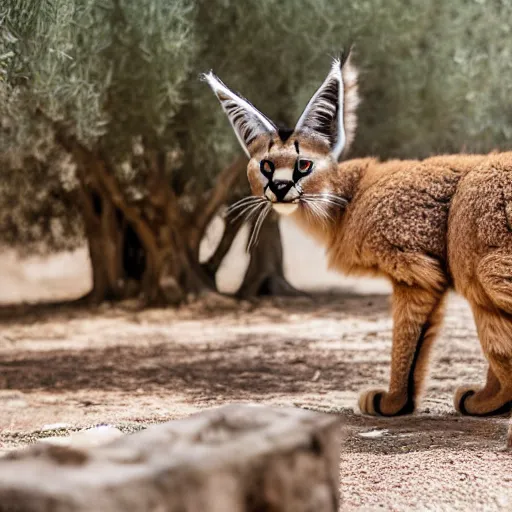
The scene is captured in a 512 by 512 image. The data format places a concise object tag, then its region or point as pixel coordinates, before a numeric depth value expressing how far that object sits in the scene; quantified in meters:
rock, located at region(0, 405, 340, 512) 2.97
